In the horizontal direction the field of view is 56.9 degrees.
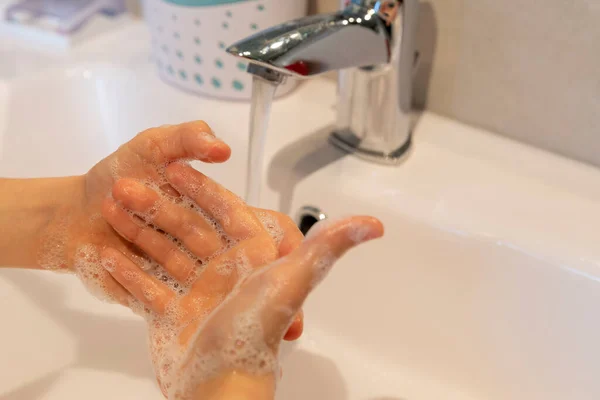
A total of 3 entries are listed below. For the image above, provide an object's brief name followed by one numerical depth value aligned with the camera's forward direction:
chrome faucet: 0.48
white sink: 0.54
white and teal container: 0.67
